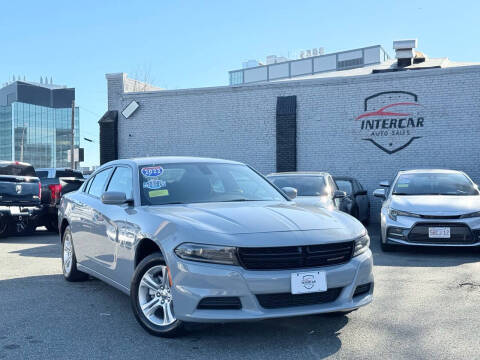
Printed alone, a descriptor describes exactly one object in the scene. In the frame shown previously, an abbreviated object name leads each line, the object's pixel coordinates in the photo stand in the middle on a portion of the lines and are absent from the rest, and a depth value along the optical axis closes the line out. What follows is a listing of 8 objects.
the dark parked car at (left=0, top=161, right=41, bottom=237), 11.50
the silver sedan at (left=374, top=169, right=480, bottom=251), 8.70
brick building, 16.09
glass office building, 120.69
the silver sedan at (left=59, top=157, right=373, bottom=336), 3.95
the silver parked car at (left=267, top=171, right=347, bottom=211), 10.03
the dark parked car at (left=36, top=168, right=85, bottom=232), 12.17
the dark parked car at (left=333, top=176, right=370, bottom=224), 13.31
